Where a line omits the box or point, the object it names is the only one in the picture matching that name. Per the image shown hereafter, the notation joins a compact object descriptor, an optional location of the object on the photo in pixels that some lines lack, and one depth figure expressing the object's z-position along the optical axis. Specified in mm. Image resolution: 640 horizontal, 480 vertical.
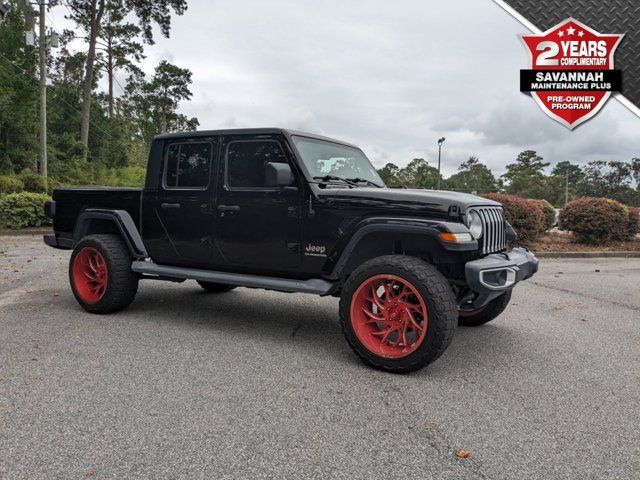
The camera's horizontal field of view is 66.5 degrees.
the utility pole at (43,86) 19219
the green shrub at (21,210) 14602
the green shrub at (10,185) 16300
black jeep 3668
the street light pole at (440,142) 29750
